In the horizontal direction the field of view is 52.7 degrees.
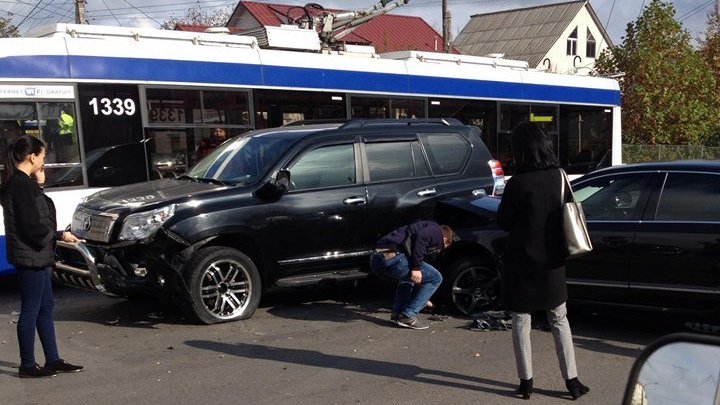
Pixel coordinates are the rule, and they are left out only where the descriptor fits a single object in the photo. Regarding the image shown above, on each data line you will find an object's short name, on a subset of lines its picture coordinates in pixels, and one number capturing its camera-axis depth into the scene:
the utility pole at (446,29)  31.38
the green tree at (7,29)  30.45
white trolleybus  8.66
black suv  6.70
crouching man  6.59
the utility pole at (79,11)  24.32
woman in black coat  4.77
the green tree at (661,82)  26.56
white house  51.88
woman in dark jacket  5.44
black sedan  5.93
